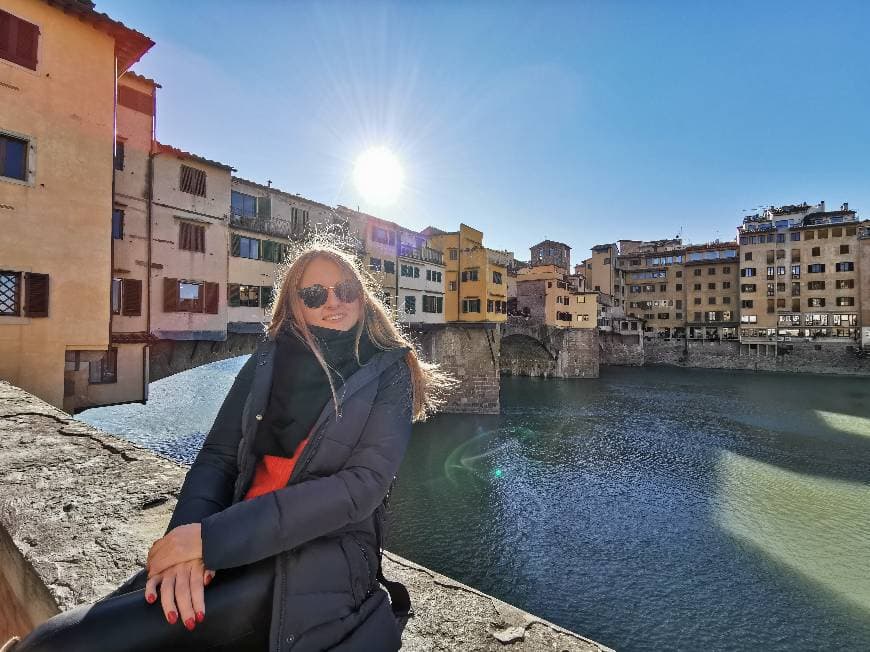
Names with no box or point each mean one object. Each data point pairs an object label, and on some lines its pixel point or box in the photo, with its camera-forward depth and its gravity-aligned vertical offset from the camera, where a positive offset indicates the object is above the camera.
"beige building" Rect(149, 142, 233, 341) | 16.95 +3.44
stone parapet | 2.39 -1.45
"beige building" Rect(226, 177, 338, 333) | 19.66 +4.04
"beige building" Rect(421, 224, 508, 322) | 33.94 +4.29
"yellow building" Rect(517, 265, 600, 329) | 53.12 +4.21
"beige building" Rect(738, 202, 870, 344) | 58.12 +8.43
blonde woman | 1.54 -0.72
